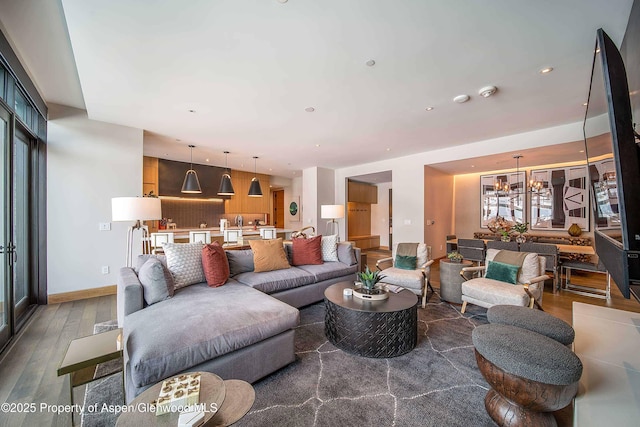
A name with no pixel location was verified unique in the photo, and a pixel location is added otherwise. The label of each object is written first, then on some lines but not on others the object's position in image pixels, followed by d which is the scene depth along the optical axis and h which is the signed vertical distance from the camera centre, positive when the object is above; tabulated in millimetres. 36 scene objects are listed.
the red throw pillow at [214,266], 2836 -578
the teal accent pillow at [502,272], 3193 -760
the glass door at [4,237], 2591 -210
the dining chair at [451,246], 5633 -725
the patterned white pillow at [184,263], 2746 -528
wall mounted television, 1066 +193
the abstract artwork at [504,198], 6359 +413
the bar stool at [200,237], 4496 -380
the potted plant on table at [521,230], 4618 -303
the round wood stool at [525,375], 1397 -936
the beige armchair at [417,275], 3588 -889
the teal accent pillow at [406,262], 3975 -759
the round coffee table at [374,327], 2293 -1047
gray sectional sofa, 1568 -837
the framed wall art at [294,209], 10070 +253
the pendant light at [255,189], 6621 +701
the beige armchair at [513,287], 2861 -886
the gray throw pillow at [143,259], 2785 -488
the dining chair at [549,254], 4070 -659
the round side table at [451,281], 3607 -976
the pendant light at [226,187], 6197 +712
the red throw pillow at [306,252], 3975 -587
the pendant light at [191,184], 5371 +683
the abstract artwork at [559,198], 5555 +348
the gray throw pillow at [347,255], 4227 -677
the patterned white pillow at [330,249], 4250 -584
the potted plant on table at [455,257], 3764 -646
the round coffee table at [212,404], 1042 -843
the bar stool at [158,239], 4047 -378
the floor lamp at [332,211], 5262 +82
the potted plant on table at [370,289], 2579 -812
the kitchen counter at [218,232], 5269 -412
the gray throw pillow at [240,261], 3373 -625
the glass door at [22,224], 3188 -93
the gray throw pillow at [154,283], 2330 -627
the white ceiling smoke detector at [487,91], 2893 +1445
